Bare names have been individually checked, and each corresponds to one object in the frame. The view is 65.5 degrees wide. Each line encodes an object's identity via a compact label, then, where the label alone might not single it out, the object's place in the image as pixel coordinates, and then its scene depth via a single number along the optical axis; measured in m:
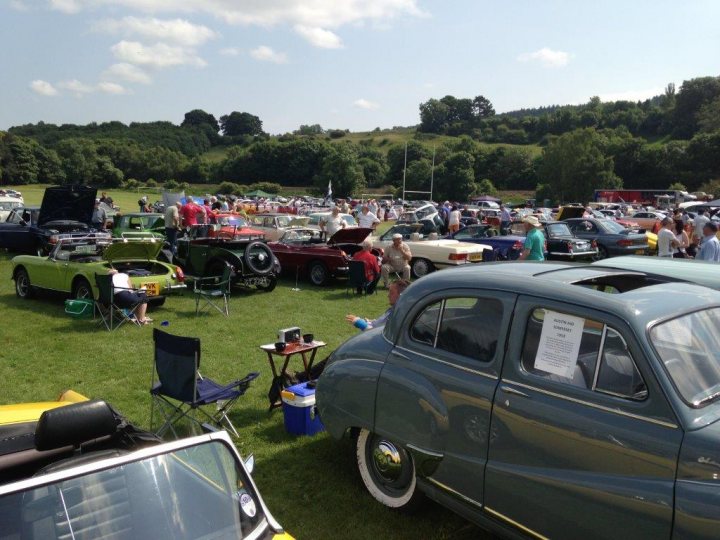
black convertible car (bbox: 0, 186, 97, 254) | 16.11
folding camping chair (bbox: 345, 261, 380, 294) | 12.60
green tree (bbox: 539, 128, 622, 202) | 73.12
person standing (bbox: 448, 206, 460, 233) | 21.48
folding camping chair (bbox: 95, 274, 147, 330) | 9.32
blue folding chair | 5.04
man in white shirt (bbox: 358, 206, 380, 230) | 18.56
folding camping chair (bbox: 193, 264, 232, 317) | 10.76
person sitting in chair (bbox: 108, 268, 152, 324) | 9.59
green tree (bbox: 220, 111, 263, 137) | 178.12
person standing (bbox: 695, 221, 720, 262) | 11.03
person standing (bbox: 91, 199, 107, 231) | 17.83
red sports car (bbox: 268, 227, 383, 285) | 13.92
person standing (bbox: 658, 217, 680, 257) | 12.55
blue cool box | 5.49
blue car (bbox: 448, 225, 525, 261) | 15.99
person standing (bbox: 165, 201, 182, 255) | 15.90
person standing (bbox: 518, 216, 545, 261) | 10.22
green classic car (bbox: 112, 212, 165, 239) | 17.67
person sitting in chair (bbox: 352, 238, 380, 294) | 12.73
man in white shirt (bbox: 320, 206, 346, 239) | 16.83
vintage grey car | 2.73
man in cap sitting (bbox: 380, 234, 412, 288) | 12.31
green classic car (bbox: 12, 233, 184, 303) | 10.48
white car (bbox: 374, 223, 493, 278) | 14.63
